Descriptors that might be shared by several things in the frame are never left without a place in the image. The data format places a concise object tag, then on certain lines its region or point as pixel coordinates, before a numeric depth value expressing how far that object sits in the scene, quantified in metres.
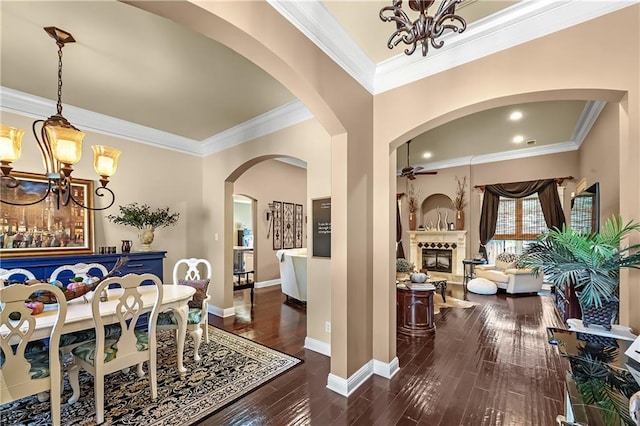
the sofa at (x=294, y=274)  4.98
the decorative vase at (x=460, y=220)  7.50
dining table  1.93
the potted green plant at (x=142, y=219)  4.03
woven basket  1.63
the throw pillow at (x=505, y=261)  6.29
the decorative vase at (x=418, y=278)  3.96
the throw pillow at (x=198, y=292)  3.26
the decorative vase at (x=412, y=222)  8.33
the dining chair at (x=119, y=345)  2.07
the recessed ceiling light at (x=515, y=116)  4.50
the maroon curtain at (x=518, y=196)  6.36
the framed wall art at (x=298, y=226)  8.02
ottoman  6.05
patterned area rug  2.12
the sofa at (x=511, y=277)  5.86
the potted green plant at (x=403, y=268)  4.83
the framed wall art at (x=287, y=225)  7.64
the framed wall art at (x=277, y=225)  7.36
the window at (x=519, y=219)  6.81
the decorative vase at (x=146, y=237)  4.14
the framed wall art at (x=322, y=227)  3.36
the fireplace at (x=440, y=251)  7.51
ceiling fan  6.01
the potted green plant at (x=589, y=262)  1.52
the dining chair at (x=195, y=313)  2.93
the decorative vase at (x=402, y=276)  4.51
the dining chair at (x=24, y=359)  1.71
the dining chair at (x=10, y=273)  2.70
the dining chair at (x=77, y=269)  3.04
